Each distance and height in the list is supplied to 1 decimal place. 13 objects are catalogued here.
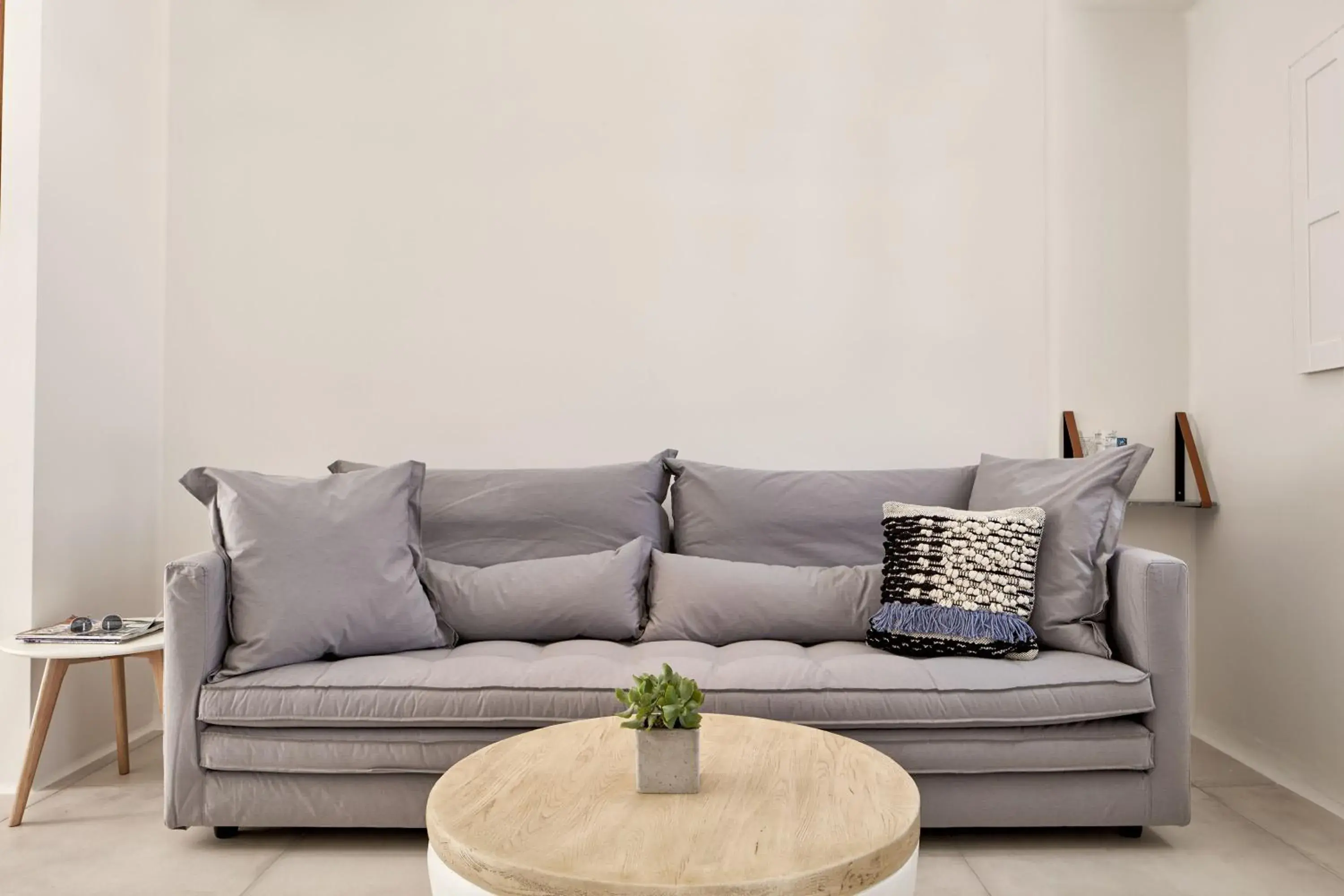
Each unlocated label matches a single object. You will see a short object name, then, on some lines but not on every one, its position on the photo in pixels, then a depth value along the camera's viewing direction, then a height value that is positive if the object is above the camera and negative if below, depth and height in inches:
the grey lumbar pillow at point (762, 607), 105.6 -17.4
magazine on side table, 99.6 -19.8
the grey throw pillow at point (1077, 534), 98.2 -8.6
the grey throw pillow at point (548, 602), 105.2 -16.8
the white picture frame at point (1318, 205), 101.5 +28.4
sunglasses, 103.4 -19.2
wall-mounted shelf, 126.6 +1.2
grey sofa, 87.7 -25.9
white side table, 96.1 -21.8
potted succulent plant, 60.1 -18.7
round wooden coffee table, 49.3 -22.0
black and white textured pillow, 94.9 -13.8
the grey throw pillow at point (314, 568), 93.4 -11.9
